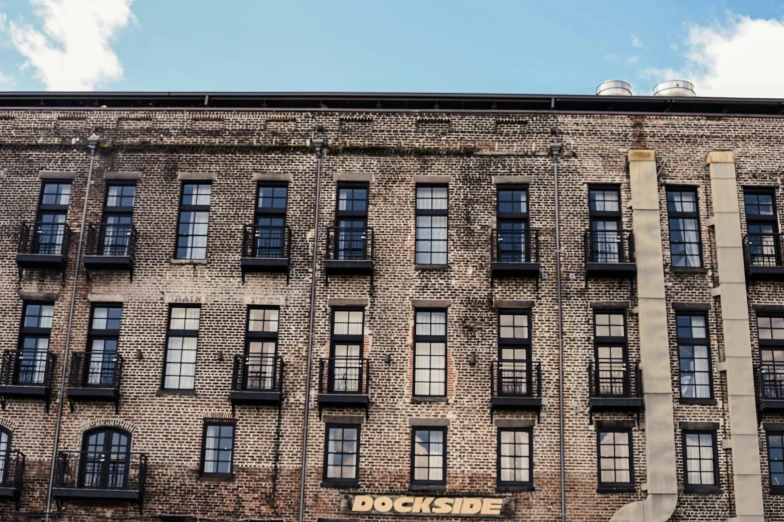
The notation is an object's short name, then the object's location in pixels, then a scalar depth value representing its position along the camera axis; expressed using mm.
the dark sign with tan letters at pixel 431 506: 24984
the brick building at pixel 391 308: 25359
